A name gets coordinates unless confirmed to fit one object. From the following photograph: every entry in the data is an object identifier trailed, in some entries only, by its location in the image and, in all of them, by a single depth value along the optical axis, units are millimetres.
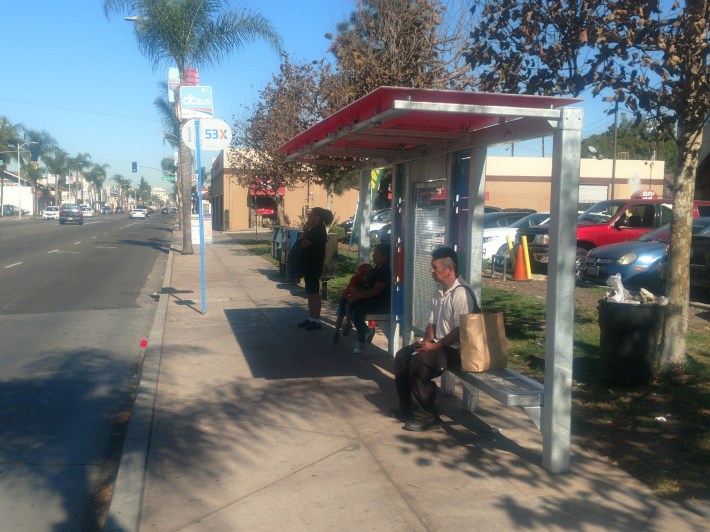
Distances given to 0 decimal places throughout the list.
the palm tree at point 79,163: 126281
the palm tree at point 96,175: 151125
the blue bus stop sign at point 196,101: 11688
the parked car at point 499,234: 19281
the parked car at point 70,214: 64062
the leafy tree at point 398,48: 14445
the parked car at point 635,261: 13023
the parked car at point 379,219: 29919
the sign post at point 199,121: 11664
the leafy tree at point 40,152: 92531
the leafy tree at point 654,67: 6941
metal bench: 5062
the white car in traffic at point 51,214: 84881
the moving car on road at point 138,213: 91938
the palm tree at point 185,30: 25656
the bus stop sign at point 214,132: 11966
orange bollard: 15511
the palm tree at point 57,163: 109500
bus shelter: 4848
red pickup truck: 17453
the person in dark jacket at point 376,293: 8586
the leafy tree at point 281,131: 22562
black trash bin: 6852
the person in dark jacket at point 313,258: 10312
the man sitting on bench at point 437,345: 5867
